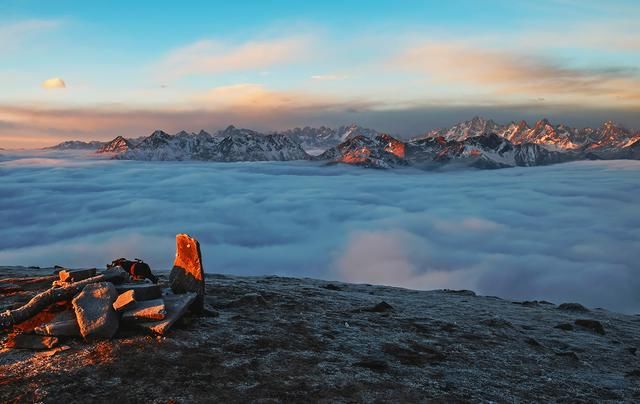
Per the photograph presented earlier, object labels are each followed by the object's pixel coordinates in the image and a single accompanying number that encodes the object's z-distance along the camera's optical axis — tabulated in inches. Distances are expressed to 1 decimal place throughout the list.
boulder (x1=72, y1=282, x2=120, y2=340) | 722.2
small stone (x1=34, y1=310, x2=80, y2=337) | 718.5
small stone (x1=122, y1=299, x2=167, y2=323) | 744.3
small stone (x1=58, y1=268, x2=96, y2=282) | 880.9
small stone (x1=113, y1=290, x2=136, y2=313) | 748.0
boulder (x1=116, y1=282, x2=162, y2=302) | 794.2
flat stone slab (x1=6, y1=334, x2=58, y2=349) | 706.8
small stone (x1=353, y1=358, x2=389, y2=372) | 747.4
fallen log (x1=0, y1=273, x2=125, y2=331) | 771.4
